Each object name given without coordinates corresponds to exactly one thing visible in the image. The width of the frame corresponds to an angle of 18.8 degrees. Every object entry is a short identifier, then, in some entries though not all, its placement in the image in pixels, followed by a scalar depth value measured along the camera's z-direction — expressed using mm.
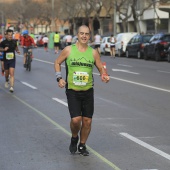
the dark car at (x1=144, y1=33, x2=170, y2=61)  29547
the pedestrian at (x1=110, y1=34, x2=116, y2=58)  35656
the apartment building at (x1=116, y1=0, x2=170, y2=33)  59281
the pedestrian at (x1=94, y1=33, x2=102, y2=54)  37312
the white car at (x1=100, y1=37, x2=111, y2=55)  39603
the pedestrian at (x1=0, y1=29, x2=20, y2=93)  14648
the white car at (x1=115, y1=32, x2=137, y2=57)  36875
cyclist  22406
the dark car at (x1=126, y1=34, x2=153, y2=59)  32862
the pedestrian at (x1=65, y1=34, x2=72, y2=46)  48725
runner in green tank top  6965
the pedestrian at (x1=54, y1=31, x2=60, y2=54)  41344
